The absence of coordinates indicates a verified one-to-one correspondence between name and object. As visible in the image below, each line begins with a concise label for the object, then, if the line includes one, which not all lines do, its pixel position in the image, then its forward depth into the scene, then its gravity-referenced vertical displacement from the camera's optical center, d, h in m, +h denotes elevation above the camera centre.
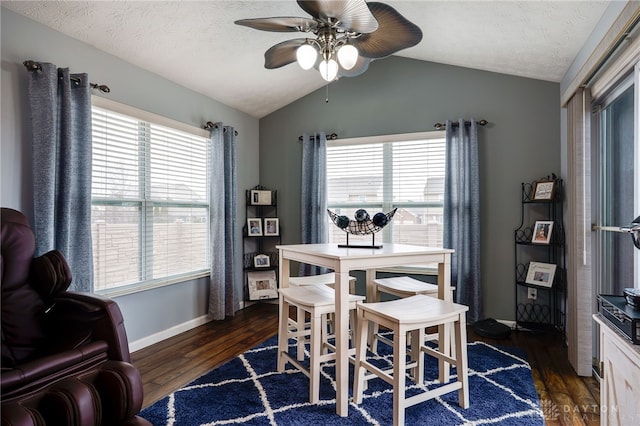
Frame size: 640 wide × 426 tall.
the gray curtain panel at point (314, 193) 4.08 +0.26
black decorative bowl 2.32 -0.08
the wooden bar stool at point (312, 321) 2.07 -0.67
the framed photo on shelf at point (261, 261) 4.20 -0.56
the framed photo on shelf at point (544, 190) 3.13 +0.23
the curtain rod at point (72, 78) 2.18 +0.93
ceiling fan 1.68 +0.99
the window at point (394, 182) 3.79 +0.38
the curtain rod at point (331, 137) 4.15 +0.92
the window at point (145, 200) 2.74 +0.13
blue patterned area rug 1.91 -1.11
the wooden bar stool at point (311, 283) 2.59 -0.53
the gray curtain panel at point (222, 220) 3.66 -0.06
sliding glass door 2.01 +0.20
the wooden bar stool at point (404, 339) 1.74 -0.67
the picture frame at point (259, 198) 4.28 +0.20
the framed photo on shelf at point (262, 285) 4.18 -0.84
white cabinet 1.13 -0.58
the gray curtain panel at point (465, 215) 3.46 +0.00
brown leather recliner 1.42 -0.64
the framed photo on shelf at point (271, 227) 4.30 -0.15
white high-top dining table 1.96 -0.29
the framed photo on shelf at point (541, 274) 3.14 -0.53
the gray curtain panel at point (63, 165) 2.20 +0.32
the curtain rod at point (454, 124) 3.51 +0.93
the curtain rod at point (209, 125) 3.67 +0.93
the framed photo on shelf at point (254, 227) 4.21 -0.15
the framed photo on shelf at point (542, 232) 3.15 -0.15
